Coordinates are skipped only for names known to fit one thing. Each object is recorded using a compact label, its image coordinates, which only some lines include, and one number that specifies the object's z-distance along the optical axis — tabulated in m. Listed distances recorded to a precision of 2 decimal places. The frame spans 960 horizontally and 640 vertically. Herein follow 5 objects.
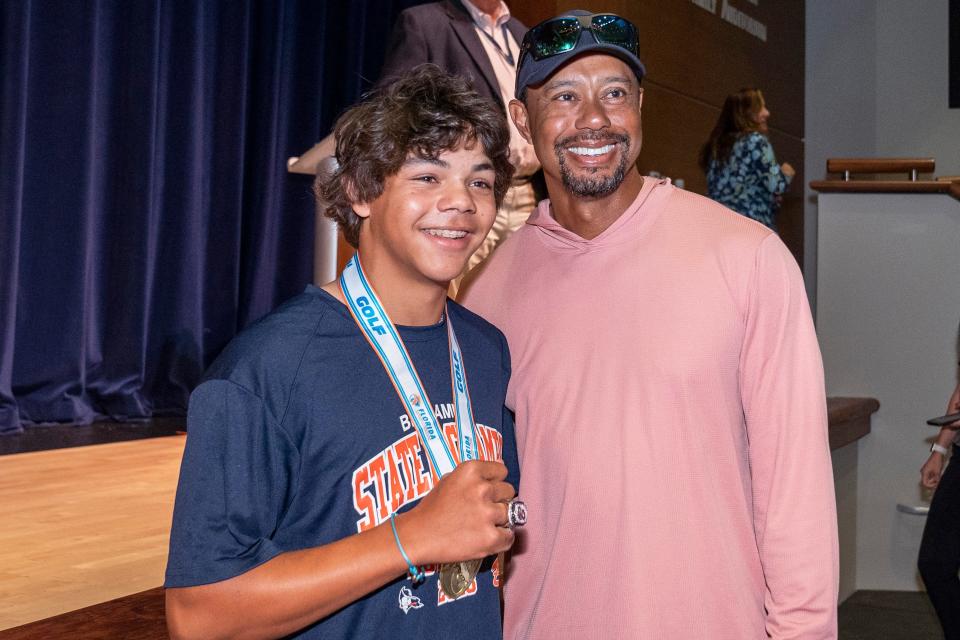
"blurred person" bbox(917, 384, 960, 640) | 3.52
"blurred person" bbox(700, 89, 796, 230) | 4.91
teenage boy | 1.08
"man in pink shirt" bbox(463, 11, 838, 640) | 1.44
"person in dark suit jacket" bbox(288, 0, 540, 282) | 2.67
